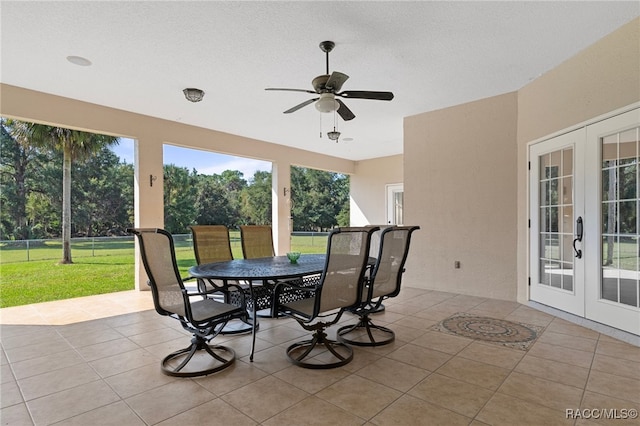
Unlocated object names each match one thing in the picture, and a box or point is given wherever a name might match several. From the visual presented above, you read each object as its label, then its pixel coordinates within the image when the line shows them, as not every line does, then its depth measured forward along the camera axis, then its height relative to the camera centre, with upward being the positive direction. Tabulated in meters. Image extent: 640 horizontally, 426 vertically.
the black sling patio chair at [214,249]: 3.39 -0.43
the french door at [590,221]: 2.99 -0.11
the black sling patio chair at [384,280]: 2.94 -0.64
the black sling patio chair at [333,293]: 2.43 -0.64
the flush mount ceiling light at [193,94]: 4.27 +1.58
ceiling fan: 2.87 +1.08
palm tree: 6.54 +1.52
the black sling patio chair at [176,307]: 2.32 -0.71
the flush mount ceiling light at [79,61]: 3.42 +1.64
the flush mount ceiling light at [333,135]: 4.27 +1.02
